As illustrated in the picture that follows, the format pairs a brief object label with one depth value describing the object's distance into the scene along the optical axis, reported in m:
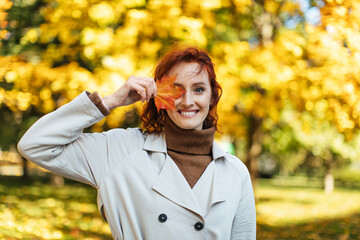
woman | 1.65
